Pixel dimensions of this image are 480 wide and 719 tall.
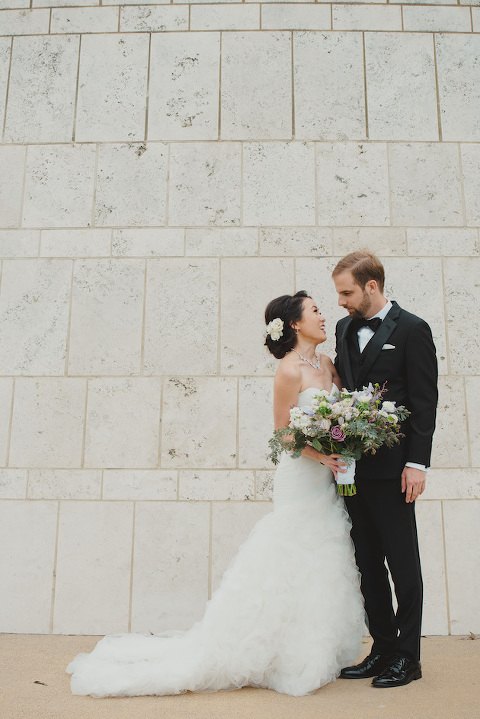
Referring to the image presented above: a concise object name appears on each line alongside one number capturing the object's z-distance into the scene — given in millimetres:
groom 3082
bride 2963
